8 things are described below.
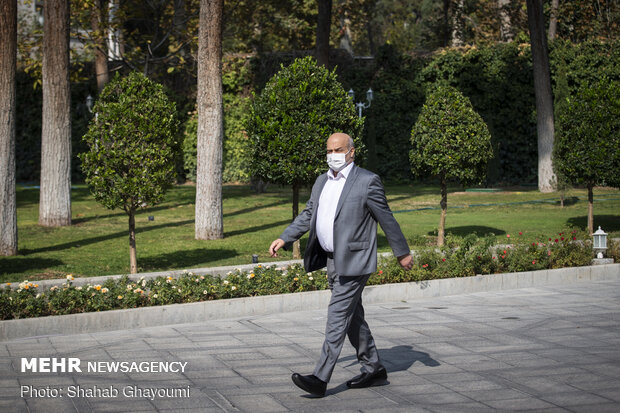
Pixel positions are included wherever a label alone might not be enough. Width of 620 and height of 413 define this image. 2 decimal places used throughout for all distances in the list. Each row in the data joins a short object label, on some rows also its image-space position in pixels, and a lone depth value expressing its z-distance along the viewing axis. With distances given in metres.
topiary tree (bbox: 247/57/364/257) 12.35
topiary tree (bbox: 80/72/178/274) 10.98
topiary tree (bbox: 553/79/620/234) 14.90
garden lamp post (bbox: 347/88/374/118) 25.85
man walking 5.70
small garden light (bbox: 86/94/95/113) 27.91
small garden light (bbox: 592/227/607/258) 11.83
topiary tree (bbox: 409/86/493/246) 14.21
